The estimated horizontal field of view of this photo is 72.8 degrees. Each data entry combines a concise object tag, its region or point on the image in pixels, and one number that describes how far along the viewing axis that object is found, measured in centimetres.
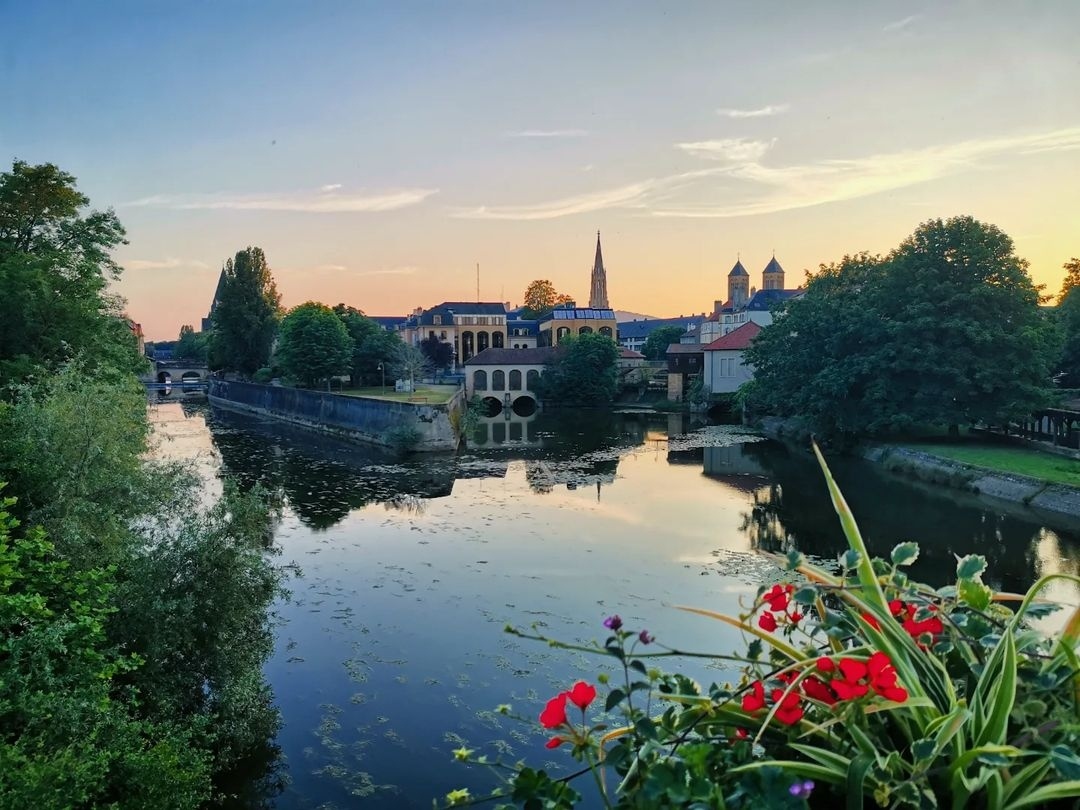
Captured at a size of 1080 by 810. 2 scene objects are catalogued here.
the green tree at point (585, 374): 5684
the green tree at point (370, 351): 5808
